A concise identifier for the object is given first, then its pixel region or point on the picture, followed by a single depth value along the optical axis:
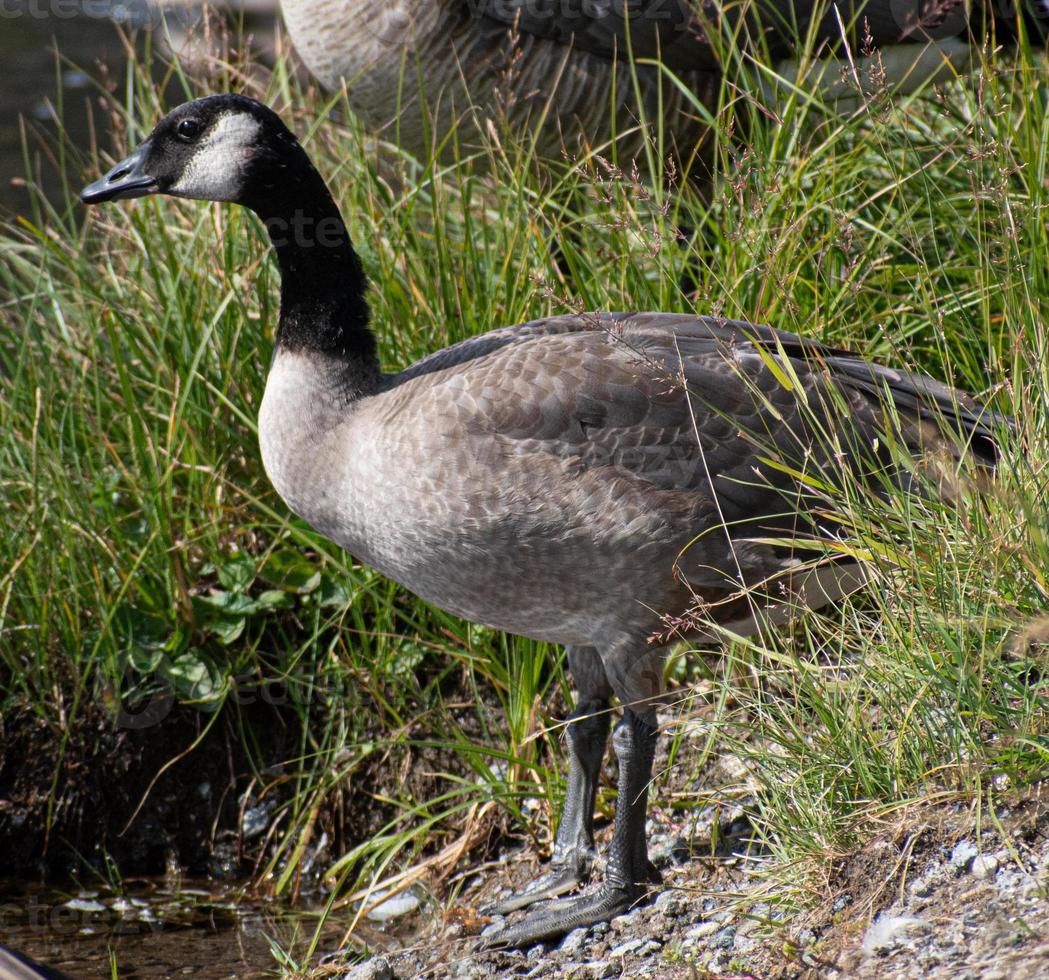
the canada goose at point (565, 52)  10.10
